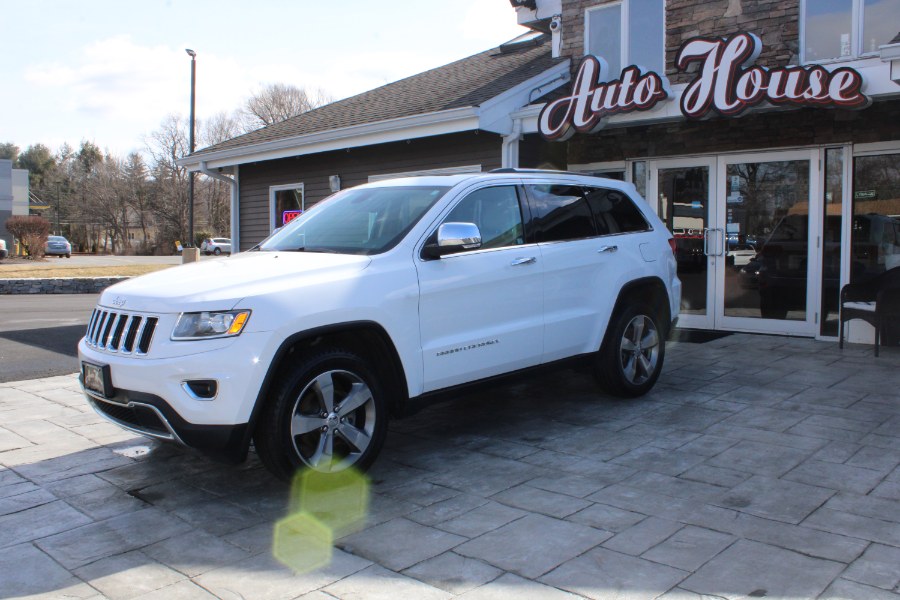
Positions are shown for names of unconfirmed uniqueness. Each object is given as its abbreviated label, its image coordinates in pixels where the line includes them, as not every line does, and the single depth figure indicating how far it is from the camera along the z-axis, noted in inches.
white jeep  150.4
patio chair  315.6
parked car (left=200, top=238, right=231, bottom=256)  2114.9
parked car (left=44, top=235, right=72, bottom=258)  1865.2
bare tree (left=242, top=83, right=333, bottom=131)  2225.6
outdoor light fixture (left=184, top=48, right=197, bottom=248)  1020.5
